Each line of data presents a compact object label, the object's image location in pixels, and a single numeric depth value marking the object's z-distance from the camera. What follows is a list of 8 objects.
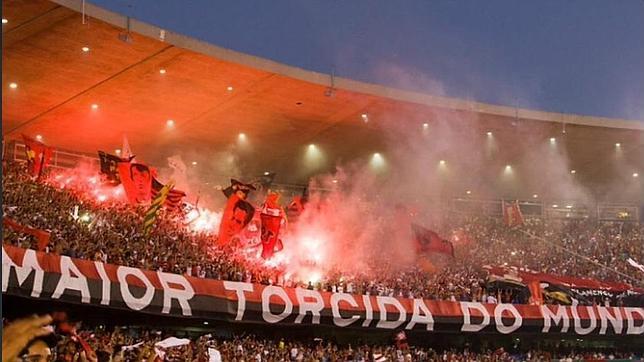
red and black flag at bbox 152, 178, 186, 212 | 29.86
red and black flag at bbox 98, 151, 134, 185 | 28.81
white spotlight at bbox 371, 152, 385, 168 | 39.59
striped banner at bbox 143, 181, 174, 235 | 26.16
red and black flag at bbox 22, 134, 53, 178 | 28.45
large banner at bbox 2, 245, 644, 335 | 18.42
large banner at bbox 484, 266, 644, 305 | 33.50
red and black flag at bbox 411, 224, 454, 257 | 34.38
